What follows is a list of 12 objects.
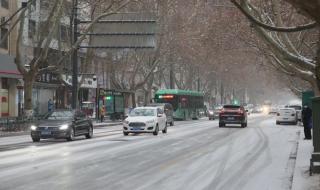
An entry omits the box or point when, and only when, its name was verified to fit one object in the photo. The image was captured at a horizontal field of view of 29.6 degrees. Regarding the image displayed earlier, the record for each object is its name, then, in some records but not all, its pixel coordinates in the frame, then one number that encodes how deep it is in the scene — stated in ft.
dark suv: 144.36
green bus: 196.24
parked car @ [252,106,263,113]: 394.56
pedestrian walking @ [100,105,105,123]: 170.09
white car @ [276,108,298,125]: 166.50
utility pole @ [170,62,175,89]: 239.17
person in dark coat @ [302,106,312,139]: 85.66
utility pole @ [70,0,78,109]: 133.63
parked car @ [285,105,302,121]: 174.19
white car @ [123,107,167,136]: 103.40
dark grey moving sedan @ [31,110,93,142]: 85.71
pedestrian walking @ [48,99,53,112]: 159.74
